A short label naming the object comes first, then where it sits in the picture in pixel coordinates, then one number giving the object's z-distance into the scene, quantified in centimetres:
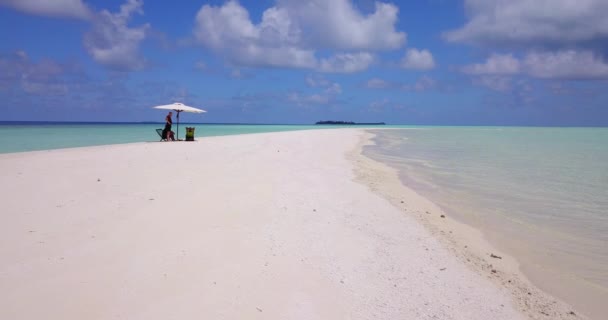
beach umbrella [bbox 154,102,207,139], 2389
